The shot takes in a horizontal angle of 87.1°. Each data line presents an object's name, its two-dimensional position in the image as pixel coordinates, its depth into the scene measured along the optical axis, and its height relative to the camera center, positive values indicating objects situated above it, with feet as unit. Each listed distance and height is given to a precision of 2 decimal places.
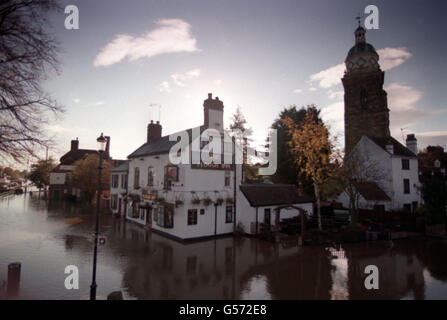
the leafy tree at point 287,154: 98.73 +10.72
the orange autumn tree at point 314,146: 65.36 +9.73
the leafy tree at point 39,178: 154.20 -1.81
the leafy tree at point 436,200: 74.95 -5.64
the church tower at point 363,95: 107.65 +40.55
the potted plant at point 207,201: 60.95 -5.91
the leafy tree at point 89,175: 115.24 +0.76
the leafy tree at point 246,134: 113.91 +22.54
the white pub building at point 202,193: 60.44 -4.21
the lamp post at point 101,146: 30.01 +4.28
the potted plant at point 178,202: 57.88 -5.92
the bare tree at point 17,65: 26.63 +12.77
